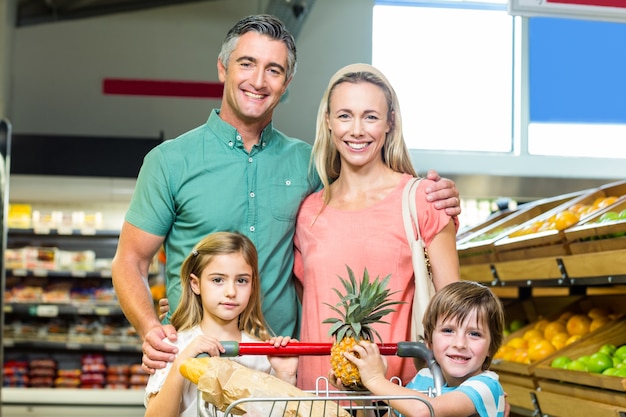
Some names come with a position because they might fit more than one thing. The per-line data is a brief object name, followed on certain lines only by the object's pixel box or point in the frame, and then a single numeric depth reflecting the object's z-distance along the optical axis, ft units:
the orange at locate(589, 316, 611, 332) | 13.60
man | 7.97
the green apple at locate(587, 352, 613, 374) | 11.55
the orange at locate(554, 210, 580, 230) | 12.80
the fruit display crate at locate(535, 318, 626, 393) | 12.00
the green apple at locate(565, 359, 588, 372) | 11.70
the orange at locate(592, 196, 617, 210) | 13.69
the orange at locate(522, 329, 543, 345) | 14.71
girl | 7.42
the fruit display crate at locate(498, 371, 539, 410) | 12.89
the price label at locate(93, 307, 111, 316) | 26.53
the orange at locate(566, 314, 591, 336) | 13.92
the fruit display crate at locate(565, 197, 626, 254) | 10.75
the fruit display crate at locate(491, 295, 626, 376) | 12.86
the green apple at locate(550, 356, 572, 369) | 12.25
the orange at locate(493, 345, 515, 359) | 14.87
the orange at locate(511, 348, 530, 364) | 13.85
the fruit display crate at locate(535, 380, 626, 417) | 10.47
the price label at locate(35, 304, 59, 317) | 26.37
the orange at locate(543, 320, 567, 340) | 14.42
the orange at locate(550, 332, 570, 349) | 13.71
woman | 7.71
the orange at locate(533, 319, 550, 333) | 15.15
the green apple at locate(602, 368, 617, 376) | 10.97
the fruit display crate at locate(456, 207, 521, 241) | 19.49
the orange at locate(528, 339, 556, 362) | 13.57
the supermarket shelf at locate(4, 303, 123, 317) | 26.40
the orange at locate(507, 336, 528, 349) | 14.78
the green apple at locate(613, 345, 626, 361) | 11.55
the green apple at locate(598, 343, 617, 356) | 12.07
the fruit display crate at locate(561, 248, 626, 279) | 10.74
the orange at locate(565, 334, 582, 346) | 13.28
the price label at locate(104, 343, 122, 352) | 26.96
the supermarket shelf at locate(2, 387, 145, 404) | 25.96
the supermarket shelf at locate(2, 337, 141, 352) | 26.96
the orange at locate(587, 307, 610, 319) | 14.06
